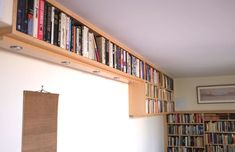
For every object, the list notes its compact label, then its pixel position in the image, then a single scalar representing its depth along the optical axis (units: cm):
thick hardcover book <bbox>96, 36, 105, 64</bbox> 225
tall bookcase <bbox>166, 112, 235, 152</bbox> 489
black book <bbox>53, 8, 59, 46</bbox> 166
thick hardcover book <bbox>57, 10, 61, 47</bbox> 170
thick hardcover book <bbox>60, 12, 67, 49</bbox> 173
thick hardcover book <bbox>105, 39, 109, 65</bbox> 234
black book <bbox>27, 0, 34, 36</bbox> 143
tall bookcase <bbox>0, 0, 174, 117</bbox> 139
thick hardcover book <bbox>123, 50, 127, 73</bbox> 277
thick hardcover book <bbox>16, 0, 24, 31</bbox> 134
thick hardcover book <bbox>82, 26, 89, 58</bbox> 198
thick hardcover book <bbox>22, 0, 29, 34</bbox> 139
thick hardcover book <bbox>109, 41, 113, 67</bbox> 241
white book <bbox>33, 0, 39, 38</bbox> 147
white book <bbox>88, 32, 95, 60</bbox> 207
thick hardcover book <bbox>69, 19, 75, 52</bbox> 182
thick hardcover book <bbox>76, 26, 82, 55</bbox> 191
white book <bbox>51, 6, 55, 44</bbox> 162
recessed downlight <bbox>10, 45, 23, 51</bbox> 142
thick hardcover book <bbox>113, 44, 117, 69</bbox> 251
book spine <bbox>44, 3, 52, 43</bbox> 158
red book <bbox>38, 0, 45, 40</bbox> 151
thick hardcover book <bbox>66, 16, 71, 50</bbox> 179
